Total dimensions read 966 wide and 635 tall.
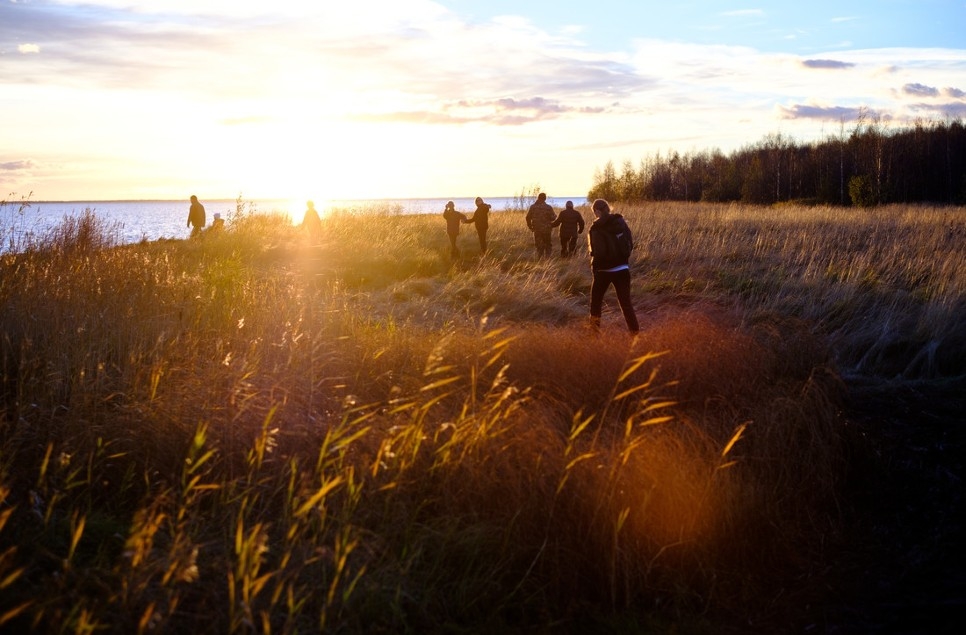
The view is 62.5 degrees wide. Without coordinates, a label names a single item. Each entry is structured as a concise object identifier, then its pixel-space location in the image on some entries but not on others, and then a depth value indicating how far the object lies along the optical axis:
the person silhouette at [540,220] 18.84
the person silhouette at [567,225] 18.53
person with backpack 10.05
